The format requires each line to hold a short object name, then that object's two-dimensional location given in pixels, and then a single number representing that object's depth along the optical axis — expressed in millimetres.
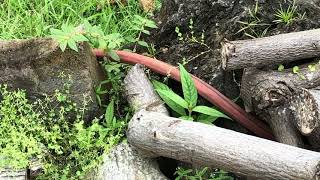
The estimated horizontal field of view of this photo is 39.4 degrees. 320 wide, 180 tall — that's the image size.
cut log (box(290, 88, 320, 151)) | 2199
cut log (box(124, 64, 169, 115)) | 2616
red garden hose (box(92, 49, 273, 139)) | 2580
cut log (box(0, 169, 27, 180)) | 2405
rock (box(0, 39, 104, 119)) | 2571
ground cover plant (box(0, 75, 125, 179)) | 2494
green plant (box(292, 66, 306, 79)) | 2406
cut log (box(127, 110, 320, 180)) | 2085
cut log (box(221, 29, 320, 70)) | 2425
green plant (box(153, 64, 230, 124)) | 2558
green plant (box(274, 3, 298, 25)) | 2619
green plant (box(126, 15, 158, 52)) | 2837
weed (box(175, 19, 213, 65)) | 2785
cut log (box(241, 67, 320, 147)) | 2343
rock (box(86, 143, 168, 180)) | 2435
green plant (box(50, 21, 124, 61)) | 2504
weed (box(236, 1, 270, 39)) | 2669
